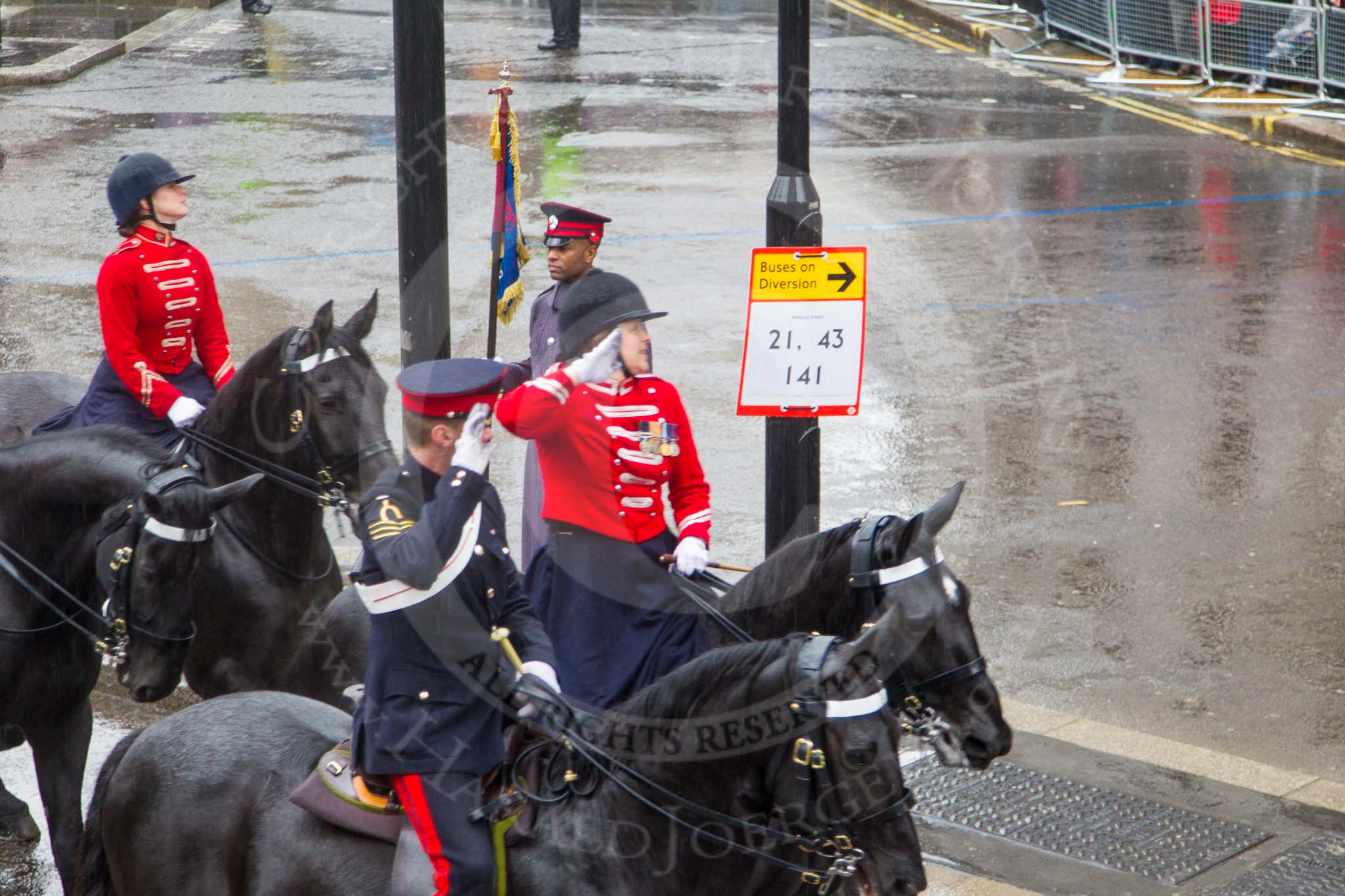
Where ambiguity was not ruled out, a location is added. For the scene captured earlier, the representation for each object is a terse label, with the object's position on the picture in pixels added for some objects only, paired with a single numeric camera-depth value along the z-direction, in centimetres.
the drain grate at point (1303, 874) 1131
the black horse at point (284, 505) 1171
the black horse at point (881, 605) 850
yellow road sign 1274
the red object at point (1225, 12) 4194
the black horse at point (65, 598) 1052
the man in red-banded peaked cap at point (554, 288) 1279
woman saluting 998
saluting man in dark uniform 761
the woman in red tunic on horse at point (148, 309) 1316
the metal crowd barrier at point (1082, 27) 4766
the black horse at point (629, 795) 684
